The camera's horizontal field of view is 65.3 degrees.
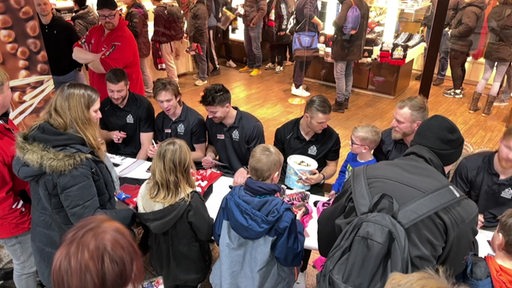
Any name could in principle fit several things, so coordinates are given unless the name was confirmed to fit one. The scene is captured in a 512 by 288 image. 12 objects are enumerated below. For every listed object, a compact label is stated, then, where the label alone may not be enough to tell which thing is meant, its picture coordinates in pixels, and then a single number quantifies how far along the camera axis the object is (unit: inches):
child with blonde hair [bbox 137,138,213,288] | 85.0
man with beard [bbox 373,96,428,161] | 108.9
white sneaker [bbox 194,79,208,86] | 286.7
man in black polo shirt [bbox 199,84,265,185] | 117.8
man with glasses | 155.0
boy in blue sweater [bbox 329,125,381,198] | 105.2
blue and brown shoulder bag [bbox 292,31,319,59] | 253.6
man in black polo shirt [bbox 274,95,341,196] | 113.4
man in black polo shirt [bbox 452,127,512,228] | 100.2
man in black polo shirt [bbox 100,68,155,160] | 130.0
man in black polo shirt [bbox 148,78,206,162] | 122.5
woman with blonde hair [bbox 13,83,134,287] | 75.8
